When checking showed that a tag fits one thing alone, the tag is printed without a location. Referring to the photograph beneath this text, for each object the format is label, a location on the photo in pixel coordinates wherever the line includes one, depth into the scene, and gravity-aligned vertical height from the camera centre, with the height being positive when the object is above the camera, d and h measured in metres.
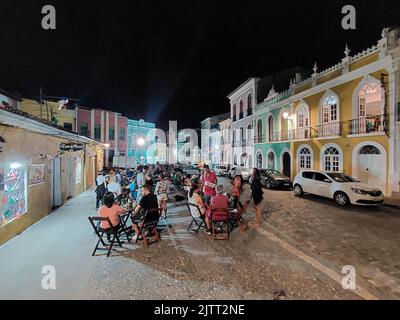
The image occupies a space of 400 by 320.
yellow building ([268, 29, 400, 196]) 11.86 +2.89
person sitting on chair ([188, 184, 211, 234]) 6.40 -1.22
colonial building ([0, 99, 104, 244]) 5.42 -0.34
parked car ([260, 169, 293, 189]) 14.98 -1.34
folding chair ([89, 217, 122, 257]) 4.90 -1.62
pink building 28.44 +4.44
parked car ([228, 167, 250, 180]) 20.44 -1.07
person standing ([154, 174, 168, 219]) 7.74 -1.15
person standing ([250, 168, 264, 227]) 7.27 -1.03
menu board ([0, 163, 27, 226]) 5.33 -0.83
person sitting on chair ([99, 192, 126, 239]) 5.15 -1.21
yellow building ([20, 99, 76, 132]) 20.98 +5.02
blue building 40.29 +3.48
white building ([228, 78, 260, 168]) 27.95 +5.29
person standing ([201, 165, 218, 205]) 7.80 -0.90
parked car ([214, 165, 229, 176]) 26.06 -1.14
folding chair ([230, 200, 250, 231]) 6.82 -1.76
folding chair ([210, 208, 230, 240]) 5.82 -1.52
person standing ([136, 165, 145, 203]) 9.02 -0.87
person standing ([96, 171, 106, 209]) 8.58 -1.05
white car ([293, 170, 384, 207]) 9.52 -1.29
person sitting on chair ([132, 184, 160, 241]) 5.64 -1.20
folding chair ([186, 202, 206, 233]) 6.45 -1.66
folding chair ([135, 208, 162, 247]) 5.51 -1.65
